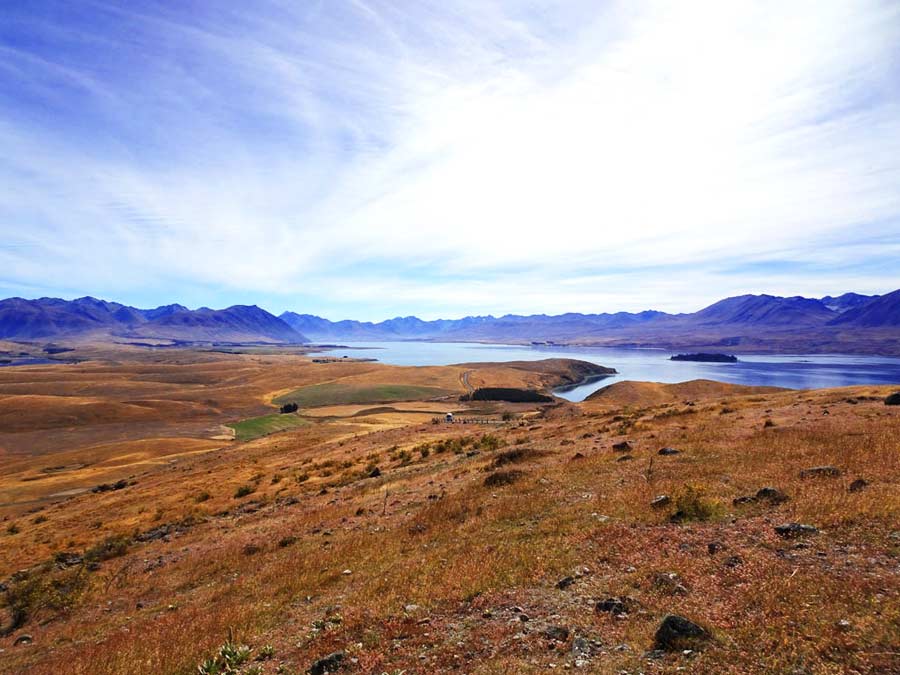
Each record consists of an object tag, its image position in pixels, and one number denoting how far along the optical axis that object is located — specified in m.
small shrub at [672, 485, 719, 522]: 10.47
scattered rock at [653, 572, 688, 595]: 7.60
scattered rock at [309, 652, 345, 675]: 7.03
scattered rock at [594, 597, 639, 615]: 7.34
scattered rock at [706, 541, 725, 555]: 8.75
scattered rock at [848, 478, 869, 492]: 10.48
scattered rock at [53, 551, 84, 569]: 17.54
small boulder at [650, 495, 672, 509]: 11.53
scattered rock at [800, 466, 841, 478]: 11.87
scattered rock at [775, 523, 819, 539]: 8.80
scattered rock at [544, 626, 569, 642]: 6.81
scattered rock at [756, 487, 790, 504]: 10.66
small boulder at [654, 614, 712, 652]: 6.04
